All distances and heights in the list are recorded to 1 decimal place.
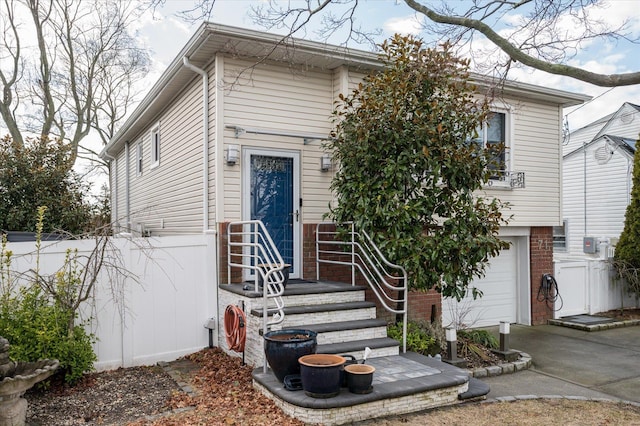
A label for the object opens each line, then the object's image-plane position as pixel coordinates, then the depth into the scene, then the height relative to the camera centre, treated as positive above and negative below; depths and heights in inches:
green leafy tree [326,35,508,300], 248.8 +26.8
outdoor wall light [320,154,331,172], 301.9 +35.7
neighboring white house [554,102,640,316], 550.9 +38.5
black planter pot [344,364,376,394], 180.4 -59.2
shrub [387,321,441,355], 257.3 -64.4
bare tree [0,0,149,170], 610.2 +215.0
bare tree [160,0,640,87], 286.8 +122.7
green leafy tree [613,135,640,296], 424.8 -23.3
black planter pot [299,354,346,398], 176.9 -58.0
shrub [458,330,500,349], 283.4 -69.3
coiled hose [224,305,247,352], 227.3 -51.2
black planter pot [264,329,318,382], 191.1 -52.0
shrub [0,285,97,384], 193.6 -46.0
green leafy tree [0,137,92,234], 404.5 +28.5
